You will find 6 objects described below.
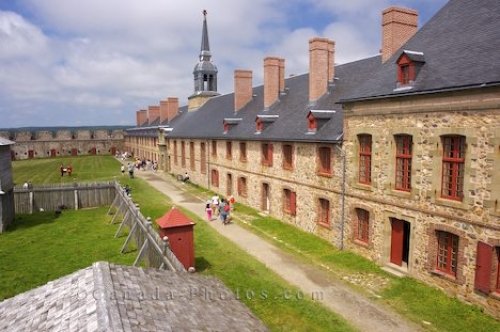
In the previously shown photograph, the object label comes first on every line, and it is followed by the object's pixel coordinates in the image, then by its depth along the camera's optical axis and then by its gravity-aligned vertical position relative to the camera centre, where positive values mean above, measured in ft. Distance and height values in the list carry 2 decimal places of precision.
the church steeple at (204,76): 152.05 +24.54
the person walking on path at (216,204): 78.71 -15.36
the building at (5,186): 63.00 -8.91
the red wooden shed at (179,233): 40.55 -11.09
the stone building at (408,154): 36.14 -2.85
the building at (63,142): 225.56 -4.43
